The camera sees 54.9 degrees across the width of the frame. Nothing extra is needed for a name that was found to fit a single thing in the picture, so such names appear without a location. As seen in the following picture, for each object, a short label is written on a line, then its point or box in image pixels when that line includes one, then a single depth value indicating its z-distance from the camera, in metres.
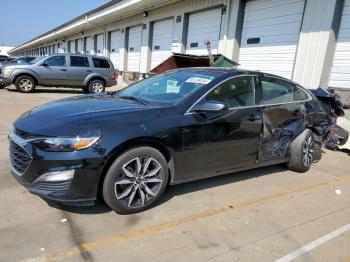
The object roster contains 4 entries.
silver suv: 14.13
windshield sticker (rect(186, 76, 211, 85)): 4.10
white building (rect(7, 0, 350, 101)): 8.71
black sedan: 3.11
